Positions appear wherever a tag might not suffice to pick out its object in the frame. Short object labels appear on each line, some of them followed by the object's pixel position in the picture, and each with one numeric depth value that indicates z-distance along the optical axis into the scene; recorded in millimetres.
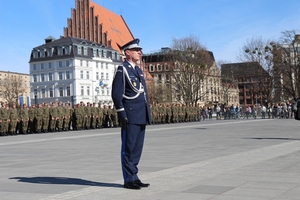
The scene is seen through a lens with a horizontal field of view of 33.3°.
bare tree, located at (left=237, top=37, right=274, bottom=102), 63156
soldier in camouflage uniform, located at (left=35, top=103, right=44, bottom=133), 28297
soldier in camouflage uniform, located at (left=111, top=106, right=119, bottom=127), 33875
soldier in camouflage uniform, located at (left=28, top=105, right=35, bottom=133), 28183
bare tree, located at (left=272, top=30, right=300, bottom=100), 59594
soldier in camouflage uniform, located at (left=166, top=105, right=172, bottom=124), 42000
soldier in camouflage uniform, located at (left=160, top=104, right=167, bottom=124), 40750
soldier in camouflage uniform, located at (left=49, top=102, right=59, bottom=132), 29125
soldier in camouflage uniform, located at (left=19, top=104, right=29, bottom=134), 27578
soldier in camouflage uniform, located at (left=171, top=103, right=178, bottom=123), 42969
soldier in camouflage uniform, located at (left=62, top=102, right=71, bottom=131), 30078
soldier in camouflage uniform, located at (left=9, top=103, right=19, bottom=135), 26844
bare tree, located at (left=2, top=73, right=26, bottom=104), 88456
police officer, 7098
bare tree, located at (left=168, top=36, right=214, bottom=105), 71562
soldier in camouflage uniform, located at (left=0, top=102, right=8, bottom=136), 26219
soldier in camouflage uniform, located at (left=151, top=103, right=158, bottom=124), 39250
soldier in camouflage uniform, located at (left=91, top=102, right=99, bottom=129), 32250
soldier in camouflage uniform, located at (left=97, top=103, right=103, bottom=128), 32938
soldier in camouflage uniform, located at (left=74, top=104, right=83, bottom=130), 30859
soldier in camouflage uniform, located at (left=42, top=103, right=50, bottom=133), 28734
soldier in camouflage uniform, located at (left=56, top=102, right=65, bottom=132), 29609
